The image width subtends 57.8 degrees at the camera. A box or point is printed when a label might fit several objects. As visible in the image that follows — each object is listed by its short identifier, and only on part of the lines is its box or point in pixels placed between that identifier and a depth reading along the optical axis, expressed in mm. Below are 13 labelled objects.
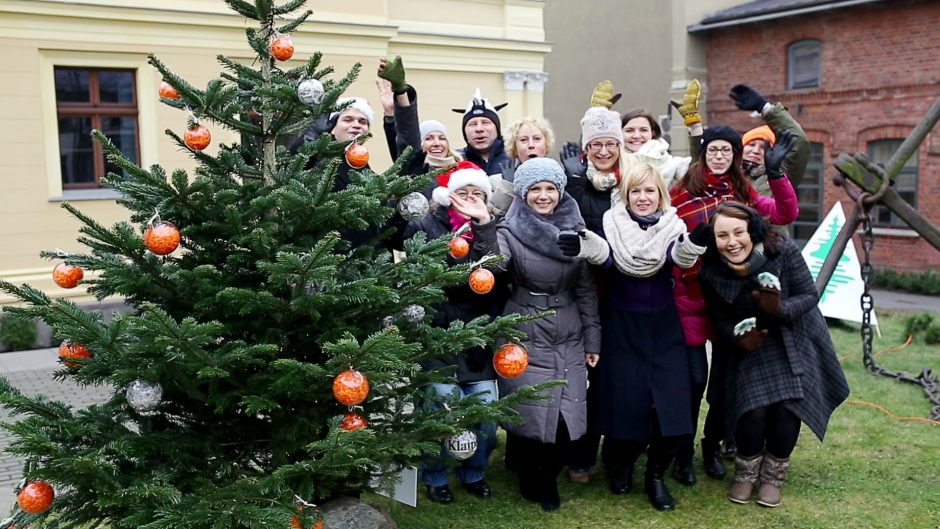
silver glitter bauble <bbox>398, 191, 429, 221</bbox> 3678
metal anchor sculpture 6824
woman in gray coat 4309
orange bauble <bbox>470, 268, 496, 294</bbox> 3486
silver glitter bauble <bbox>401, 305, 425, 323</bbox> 3420
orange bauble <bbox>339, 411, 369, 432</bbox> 3100
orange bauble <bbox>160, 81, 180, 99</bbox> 3227
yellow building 10297
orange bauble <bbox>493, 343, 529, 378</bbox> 3502
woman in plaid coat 4430
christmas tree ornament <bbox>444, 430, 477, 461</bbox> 3816
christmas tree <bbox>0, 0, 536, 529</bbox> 2854
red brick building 16797
